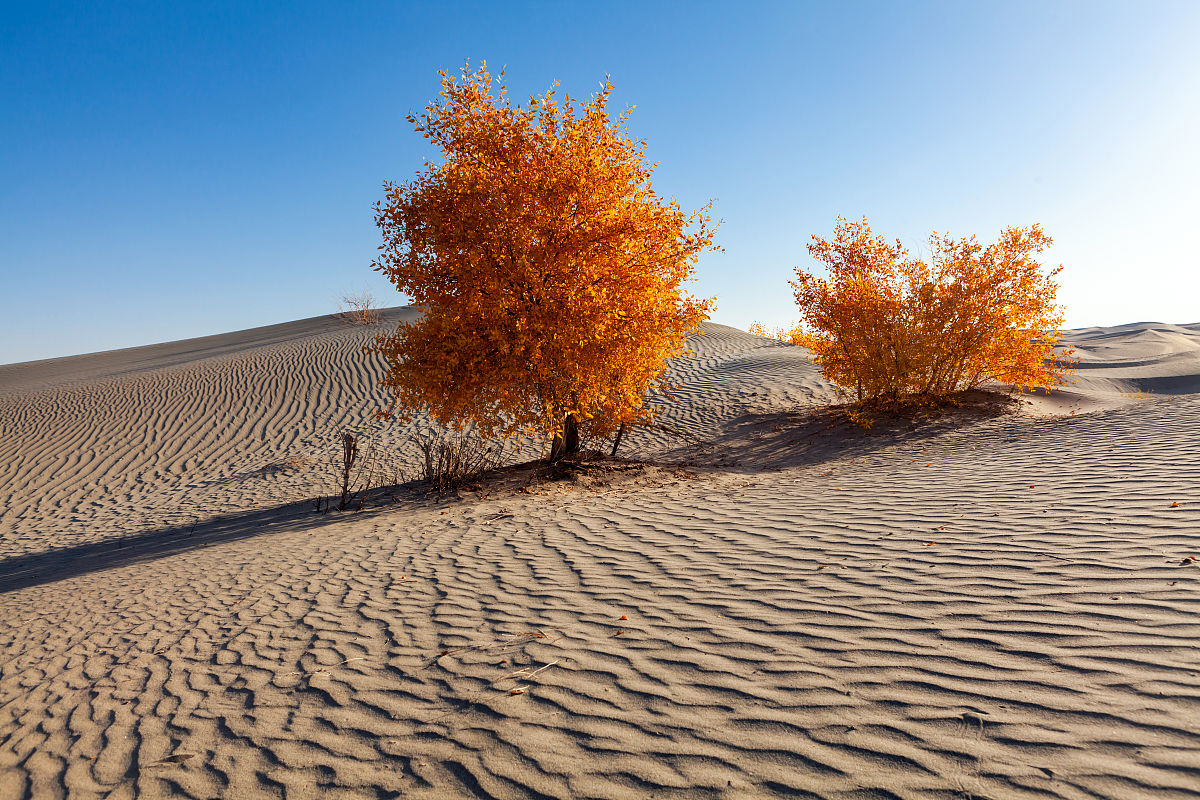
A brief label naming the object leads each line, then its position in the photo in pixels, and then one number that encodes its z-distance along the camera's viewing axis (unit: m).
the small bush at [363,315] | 34.39
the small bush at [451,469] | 9.23
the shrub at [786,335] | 13.70
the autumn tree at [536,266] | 8.23
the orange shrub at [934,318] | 11.55
